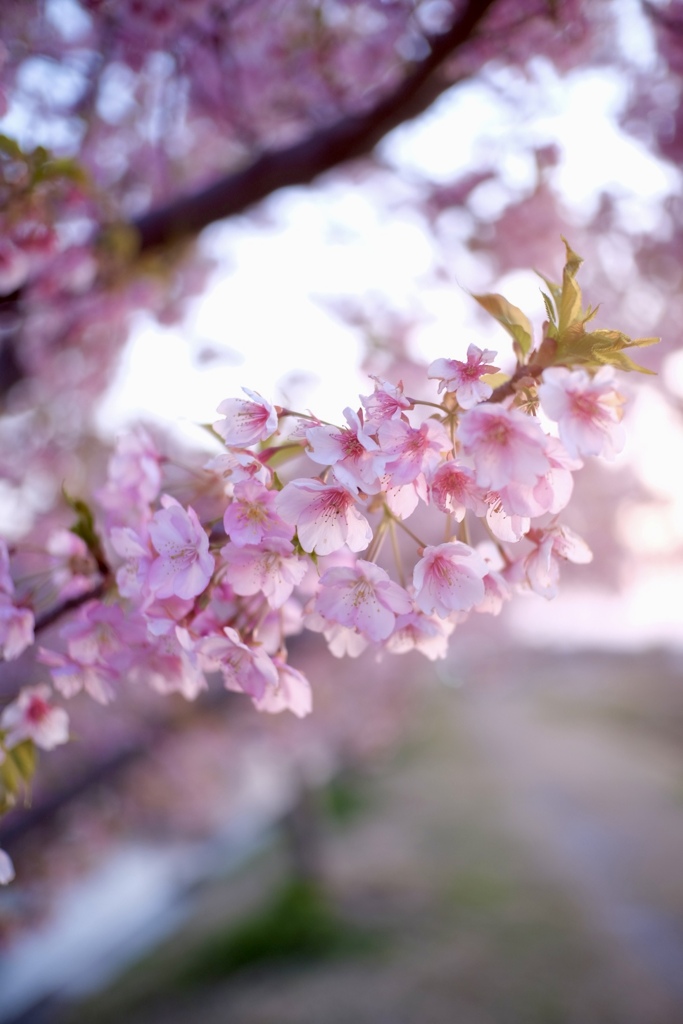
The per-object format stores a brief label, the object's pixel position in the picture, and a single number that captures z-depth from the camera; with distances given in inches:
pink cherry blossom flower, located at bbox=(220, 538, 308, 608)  18.6
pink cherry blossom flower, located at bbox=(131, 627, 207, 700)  18.7
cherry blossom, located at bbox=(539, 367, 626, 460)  17.4
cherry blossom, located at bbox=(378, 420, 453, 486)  17.8
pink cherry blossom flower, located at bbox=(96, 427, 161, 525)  20.9
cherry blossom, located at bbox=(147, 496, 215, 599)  18.6
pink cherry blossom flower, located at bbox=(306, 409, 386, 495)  17.6
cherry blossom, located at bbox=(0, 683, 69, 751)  21.4
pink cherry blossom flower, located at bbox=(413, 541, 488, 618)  18.5
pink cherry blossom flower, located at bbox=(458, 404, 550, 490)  17.4
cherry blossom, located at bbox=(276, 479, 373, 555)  18.1
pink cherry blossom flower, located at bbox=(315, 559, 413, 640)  18.6
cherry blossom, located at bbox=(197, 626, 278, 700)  18.9
